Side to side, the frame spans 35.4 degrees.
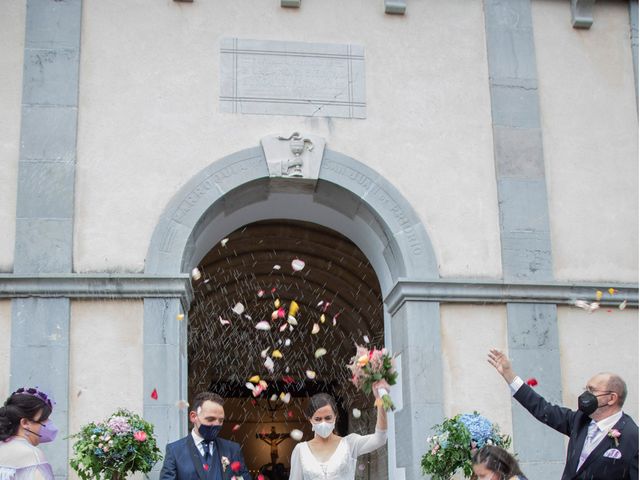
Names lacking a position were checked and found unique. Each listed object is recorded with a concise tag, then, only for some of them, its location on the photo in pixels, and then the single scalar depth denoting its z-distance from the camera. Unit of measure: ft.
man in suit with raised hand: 20.21
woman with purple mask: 19.12
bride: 21.90
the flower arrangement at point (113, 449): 24.61
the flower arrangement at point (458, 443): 26.02
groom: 22.43
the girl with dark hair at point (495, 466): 18.30
